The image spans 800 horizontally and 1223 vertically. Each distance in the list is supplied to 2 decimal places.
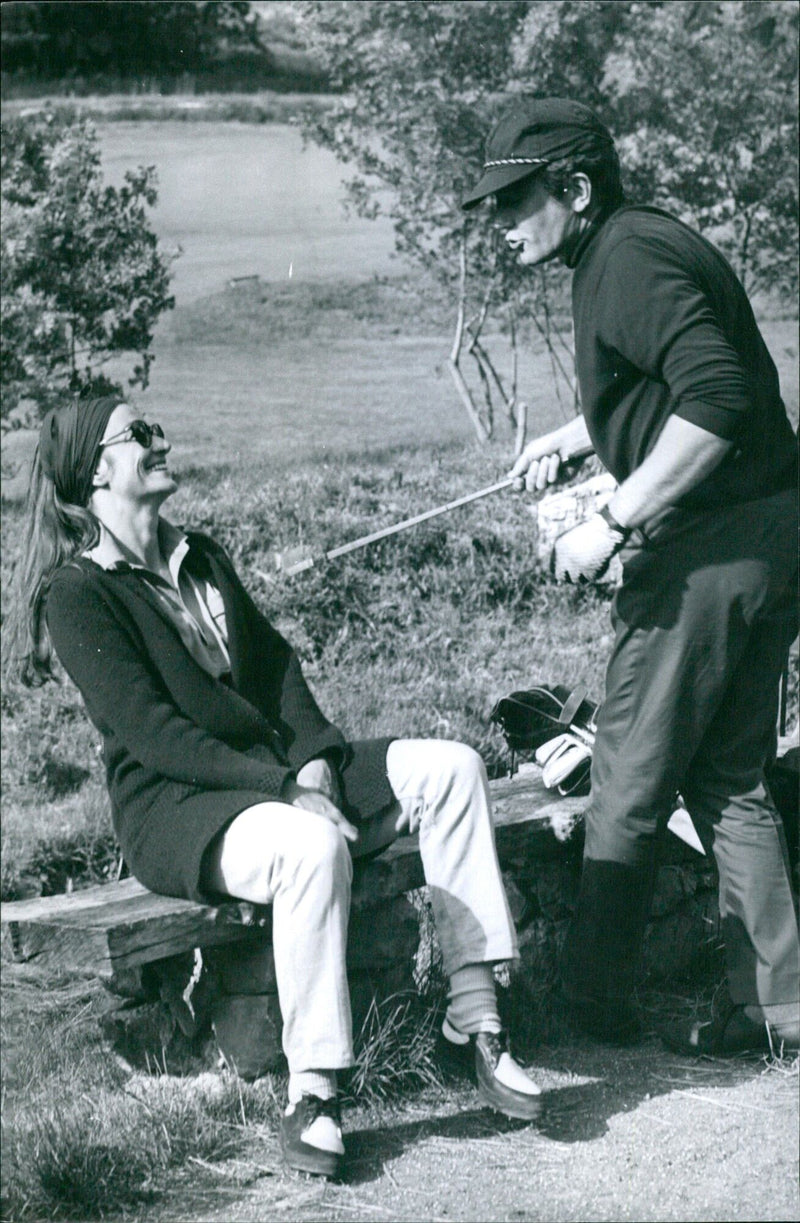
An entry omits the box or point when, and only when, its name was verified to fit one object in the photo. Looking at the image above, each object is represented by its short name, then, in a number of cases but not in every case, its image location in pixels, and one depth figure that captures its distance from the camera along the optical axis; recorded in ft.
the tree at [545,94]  22.74
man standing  10.38
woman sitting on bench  10.10
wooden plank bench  10.77
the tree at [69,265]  21.52
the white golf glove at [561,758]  12.92
